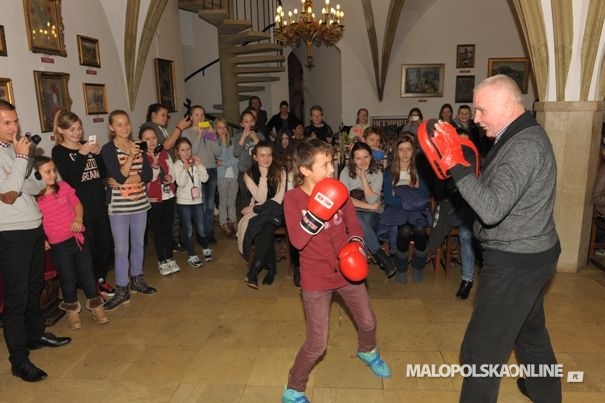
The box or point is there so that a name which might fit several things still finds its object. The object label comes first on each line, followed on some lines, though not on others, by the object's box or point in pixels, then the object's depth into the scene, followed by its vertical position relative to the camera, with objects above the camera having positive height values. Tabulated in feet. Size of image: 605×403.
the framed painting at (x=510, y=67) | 35.24 +3.66
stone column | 15.39 -1.79
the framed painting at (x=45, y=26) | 15.02 +3.39
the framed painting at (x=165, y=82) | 24.77 +2.18
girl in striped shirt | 13.30 -2.12
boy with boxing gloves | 7.95 -2.48
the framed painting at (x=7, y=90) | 13.74 +1.06
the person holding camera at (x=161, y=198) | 15.33 -2.67
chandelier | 24.31 +4.94
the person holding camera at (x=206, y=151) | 19.08 -1.31
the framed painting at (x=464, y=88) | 35.91 +2.10
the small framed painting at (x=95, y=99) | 18.53 +1.01
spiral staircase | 28.58 +4.77
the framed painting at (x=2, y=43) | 13.71 +2.47
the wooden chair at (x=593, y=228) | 16.67 -4.29
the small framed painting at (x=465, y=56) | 35.42 +4.57
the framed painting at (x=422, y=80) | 36.06 +2.86
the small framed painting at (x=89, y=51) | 18.15 +2.94
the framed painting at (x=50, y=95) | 15.48 +1.03
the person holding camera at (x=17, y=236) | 9.48 -2.47
